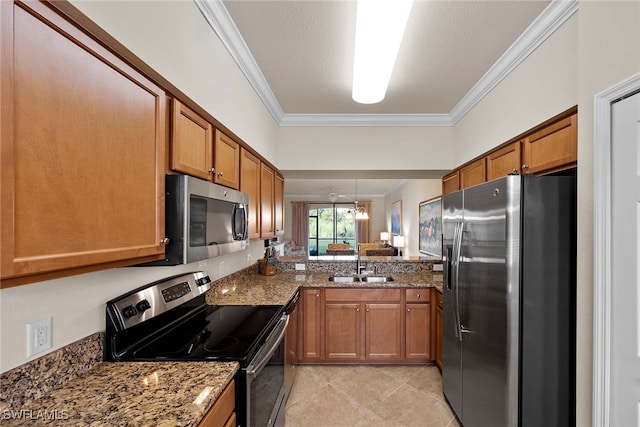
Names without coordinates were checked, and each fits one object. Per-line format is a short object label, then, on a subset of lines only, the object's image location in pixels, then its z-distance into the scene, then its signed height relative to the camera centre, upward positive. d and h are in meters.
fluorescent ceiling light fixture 1.40 +0.95
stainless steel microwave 1.26 -0.02
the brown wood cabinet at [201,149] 1.38 +0.37
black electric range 1.29 -0.63
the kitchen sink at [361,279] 3.39 -0.71
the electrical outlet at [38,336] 0.97 -0.41
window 10.90 -0.36
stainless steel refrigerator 1.53 -0.42
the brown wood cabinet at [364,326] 3.05 -1.13
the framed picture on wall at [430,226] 4.89 -0.17
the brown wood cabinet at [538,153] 1.68 +0.44
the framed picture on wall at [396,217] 8.34 -0.01
